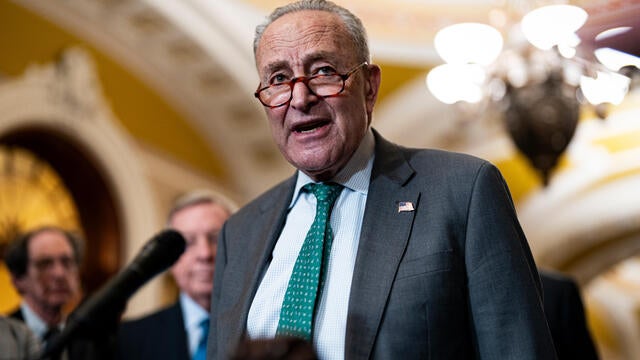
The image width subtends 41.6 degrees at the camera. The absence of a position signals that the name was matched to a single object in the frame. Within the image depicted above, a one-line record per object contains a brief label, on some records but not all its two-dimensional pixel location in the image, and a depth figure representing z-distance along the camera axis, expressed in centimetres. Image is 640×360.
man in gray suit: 142
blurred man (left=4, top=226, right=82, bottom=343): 311
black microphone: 178
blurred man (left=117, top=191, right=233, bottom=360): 292
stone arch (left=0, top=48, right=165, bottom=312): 585
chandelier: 562
